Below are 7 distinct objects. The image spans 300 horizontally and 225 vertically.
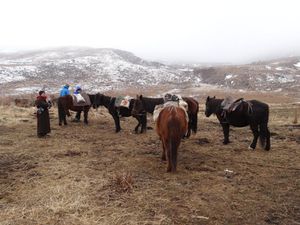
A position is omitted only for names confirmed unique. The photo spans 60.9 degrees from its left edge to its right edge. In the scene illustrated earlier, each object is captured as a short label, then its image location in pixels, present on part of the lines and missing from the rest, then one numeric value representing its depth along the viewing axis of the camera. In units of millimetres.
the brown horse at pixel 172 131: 5695
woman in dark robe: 8784
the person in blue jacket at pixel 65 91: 11502
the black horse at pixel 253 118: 7337
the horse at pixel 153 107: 8568
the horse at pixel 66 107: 11047
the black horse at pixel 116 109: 9565
